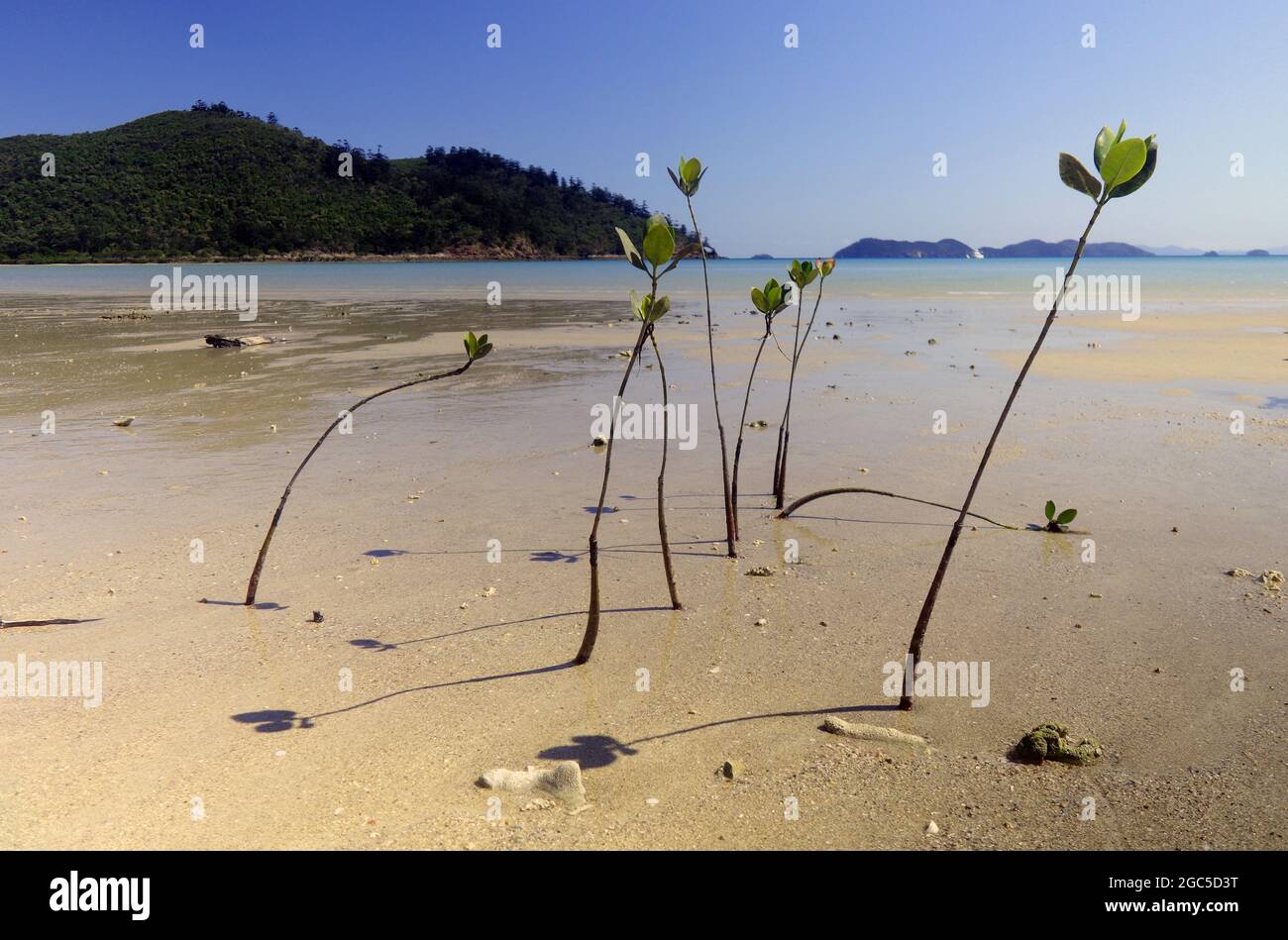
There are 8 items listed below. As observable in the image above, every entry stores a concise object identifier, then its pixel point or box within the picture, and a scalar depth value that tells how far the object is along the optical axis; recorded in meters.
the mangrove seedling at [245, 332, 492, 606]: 3.44
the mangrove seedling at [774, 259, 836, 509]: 4.98
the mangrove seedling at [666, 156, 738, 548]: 3.85
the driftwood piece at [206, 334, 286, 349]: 15.27
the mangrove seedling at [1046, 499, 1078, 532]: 5.24
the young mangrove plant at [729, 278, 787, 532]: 4.88
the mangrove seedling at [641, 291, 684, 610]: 3.43
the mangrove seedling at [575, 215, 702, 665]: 3.20
